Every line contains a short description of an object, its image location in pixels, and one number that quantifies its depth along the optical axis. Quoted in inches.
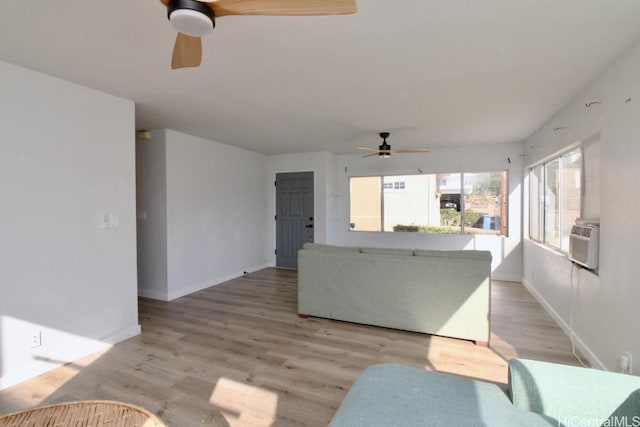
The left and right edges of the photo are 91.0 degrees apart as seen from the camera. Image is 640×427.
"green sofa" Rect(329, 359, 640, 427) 49.7
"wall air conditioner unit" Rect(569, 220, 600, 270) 102.5
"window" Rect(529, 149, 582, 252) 132.7
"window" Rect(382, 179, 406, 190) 251.3
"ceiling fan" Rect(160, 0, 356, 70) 49.1
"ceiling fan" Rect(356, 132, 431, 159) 180.7
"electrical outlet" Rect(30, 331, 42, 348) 98.5
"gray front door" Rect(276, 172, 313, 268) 255.9
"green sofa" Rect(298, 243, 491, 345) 121.3
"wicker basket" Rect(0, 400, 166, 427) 49.7
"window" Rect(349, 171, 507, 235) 227.0
